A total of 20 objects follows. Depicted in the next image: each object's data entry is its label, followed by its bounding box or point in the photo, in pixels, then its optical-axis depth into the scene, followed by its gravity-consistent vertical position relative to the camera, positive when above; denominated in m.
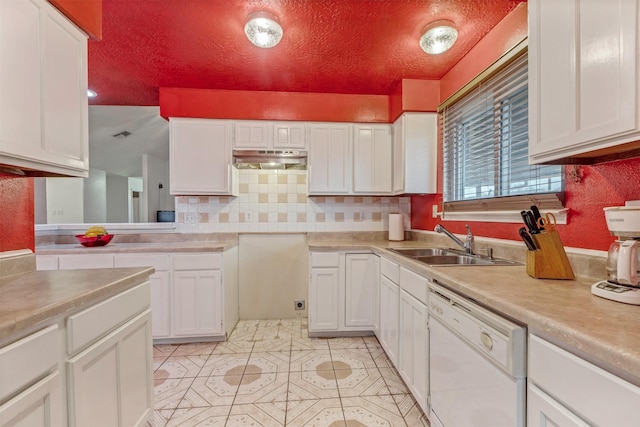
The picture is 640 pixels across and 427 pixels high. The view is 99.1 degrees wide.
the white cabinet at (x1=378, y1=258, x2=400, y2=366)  1.88 -0.72
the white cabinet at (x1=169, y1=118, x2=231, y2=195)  2.57 +0.53
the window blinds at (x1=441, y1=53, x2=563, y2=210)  1.54 +0.46
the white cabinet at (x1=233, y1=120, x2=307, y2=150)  2.65 +0.75
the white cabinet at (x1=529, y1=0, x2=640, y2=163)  0.81 +0.44
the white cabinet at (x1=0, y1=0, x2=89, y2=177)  1.01 +0.51
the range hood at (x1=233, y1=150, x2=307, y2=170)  2.60 +0.52
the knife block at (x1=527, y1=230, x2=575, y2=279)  1.13 -0.20
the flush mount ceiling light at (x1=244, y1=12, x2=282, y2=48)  1.66 +1.15
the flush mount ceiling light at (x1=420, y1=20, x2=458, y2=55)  1.75 +1.16
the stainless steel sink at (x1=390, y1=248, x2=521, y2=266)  1.62 -0.32
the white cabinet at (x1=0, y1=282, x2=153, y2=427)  0.73 -0.53
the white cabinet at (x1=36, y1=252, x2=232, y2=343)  2.31 -0.68
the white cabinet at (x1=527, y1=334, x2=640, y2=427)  0.55 -0.42
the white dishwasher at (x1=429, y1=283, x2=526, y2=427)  0.82 -0.56
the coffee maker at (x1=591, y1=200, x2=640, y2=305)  0.85 -0.16
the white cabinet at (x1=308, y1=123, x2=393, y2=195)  2.73 +0.53
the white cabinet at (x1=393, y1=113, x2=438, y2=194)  2.53 +0.55
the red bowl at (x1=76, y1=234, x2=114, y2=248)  2.48 -0.25
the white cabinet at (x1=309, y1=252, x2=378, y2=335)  2.47 -0.73
